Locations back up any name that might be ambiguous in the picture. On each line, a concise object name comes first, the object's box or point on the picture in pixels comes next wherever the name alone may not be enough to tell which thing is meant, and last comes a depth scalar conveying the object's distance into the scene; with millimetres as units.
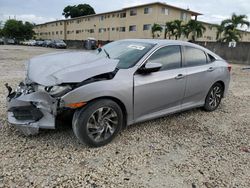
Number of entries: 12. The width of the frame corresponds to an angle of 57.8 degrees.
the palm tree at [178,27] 29356
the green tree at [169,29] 30266
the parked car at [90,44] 28819
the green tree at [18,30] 61312
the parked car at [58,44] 35281
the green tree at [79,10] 65062
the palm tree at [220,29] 22641
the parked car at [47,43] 38544
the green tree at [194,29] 27906
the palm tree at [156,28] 31203
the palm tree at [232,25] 22094
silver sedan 2814
